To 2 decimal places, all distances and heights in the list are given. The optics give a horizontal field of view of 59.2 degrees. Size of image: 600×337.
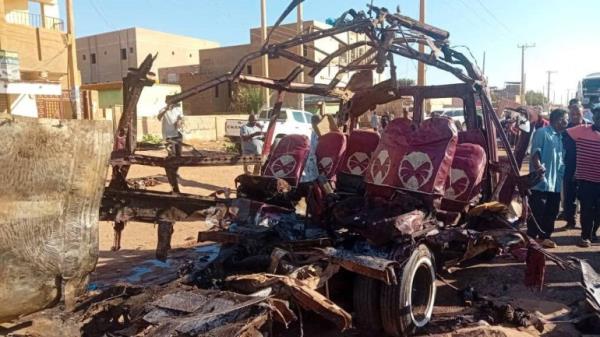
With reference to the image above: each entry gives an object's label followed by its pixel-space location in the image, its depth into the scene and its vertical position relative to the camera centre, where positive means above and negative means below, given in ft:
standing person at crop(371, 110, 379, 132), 60.70 +0.06
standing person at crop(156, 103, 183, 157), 34.86 -0.21
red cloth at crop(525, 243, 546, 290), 15.47 -4.33
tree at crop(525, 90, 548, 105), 246.45 +10.61
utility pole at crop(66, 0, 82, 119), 79.27 +11.26
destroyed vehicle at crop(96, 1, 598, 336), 13.56 -2.57
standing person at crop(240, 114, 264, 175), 39.91 -1.38
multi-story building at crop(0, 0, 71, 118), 71.56 +9.03
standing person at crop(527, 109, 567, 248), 24.43 -3.05
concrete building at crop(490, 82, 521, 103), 168.06 +10.17
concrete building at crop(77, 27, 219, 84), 170.71 +24.80
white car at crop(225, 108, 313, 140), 58.59 -0.20
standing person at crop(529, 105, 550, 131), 35.37 -0.05
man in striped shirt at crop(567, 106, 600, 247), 23.40 -2.42
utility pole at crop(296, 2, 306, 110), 83.66 +15.84
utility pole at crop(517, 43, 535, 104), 175.49 +18.75
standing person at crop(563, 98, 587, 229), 26.32 -3.30
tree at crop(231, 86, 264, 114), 101.04 +4.52
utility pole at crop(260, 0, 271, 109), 84.07 +15.76
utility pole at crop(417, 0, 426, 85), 75.84 +7.20
